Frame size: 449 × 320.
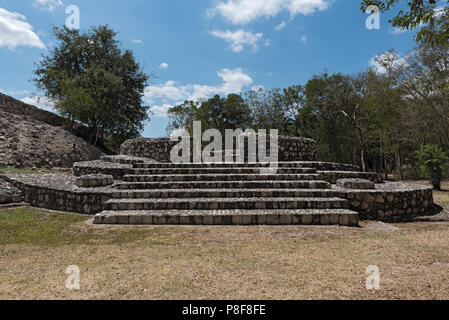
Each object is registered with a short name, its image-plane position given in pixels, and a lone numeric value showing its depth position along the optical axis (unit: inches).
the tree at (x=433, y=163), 447.2
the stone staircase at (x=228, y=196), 195.9
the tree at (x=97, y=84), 641.0
